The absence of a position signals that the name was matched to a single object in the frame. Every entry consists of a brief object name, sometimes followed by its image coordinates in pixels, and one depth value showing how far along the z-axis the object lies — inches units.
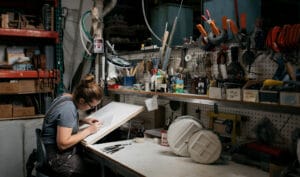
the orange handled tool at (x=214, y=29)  77.5
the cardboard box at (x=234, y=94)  63.5
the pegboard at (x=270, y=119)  66.5
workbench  61.4
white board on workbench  85.3
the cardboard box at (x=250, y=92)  60.1
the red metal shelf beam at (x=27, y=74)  124.7
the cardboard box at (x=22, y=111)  128.7
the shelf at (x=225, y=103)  55.4
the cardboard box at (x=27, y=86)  128.5
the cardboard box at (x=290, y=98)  52.5
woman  81.9
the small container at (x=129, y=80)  114.8
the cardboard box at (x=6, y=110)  125.3
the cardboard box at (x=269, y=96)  56.1
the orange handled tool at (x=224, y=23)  75.2
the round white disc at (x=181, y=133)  74.5
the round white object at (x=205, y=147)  67.8
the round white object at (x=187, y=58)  91.4
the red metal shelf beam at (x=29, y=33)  123.6
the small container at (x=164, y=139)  84.7
